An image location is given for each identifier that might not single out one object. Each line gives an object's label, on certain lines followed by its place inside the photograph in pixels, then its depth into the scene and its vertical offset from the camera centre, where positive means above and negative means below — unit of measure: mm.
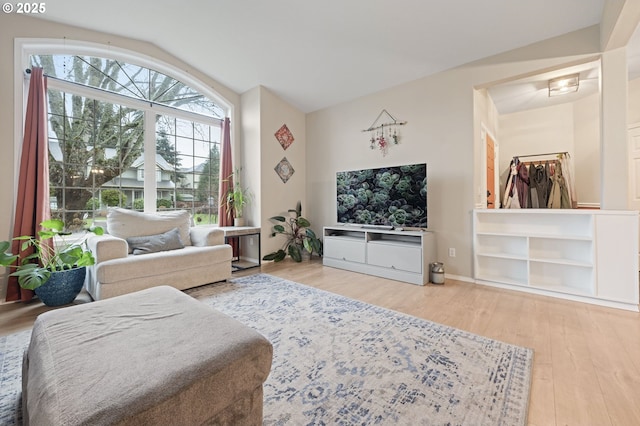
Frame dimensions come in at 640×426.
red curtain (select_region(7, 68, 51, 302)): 2697 +422
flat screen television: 3350 +193
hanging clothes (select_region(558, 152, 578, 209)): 4285 +523
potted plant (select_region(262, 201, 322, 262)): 4379 -436
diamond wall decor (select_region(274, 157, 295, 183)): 4582 +724
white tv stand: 3227 -546
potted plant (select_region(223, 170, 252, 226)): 4305 +215
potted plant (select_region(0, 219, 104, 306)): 2330 -489
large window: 3111 +972
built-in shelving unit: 2455 -471
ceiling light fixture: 3393 +1625
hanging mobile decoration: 3886 +1119
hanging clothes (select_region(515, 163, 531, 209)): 4410 +336
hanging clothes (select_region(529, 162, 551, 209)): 4312 +375
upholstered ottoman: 797 -538
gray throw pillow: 2967 -339
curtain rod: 2847 +1537
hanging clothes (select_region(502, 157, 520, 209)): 4355 +334
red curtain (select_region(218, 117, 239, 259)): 4395 +605
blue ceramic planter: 2473 -683
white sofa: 2510 -434
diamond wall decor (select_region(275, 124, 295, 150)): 4582 +1298
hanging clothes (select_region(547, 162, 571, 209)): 4219 +220
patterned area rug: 1261 -930
